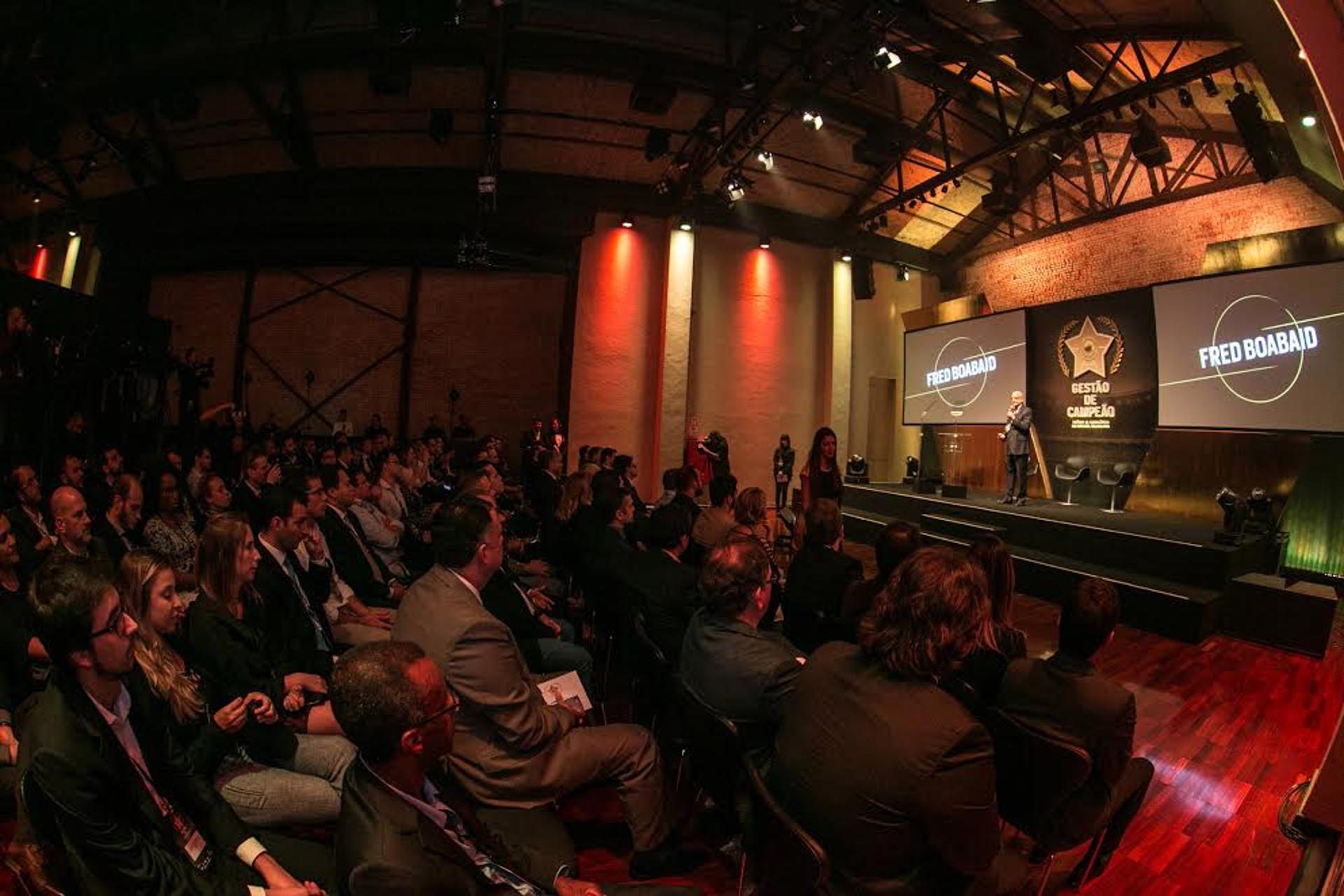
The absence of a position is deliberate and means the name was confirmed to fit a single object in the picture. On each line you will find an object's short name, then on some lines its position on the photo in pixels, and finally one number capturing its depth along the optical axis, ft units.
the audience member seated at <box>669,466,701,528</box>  16.26
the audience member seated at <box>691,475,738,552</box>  13.65
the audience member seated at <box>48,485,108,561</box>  9.43
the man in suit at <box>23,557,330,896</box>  4.18
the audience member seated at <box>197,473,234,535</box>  12.90
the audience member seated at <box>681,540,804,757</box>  6.23
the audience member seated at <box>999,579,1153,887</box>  5.86
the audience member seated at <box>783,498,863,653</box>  10.23
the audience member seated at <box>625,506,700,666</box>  9.07
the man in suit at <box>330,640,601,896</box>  3.56
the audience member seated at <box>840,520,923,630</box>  9.46
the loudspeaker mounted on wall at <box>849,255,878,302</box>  38.40
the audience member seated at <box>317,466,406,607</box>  12.40
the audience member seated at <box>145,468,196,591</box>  12.48
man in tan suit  6.14
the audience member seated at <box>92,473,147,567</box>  12.03
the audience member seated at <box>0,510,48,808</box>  6.35
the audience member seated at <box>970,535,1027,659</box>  8.54
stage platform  17.13
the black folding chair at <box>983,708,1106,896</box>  5.60
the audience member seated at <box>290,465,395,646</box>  10.31
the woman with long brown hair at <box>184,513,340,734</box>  6.81
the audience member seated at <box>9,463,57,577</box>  9.95
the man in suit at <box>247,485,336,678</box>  8.51
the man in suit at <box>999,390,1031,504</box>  25.91
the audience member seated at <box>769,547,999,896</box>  4.37
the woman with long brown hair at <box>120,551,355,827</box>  5.93
